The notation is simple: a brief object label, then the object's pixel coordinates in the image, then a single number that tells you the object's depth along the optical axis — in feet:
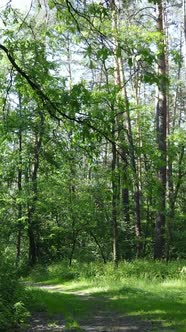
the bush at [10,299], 24.57
